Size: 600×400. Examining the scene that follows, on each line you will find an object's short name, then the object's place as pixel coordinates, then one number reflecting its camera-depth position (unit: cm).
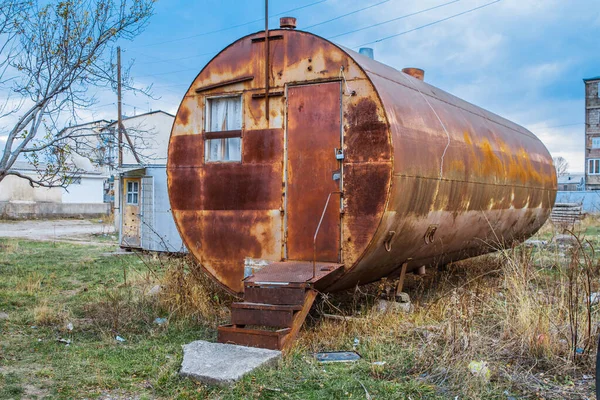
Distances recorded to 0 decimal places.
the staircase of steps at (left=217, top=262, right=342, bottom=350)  592
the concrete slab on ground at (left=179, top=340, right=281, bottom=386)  505
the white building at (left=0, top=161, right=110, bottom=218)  3447
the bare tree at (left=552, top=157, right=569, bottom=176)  7288
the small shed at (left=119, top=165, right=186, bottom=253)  1667
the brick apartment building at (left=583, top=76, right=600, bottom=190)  4972
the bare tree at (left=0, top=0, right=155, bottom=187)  985
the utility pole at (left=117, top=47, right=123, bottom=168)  2122
